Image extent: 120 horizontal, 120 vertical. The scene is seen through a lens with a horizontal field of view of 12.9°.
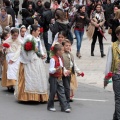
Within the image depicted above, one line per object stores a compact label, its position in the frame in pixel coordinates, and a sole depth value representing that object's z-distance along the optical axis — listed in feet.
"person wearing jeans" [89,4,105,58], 55.01
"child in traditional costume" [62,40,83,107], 33.19
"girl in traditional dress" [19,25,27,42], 39.63
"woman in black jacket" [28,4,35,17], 63.92
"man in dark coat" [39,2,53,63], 53.16
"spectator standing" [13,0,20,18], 89.49
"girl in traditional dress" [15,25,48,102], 34.35
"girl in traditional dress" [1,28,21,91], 37.93
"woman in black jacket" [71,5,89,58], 54.13
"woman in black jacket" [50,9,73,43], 45.37
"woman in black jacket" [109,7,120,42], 49.38
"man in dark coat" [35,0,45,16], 74.36
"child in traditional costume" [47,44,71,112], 31.94
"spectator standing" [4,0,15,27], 56.94
